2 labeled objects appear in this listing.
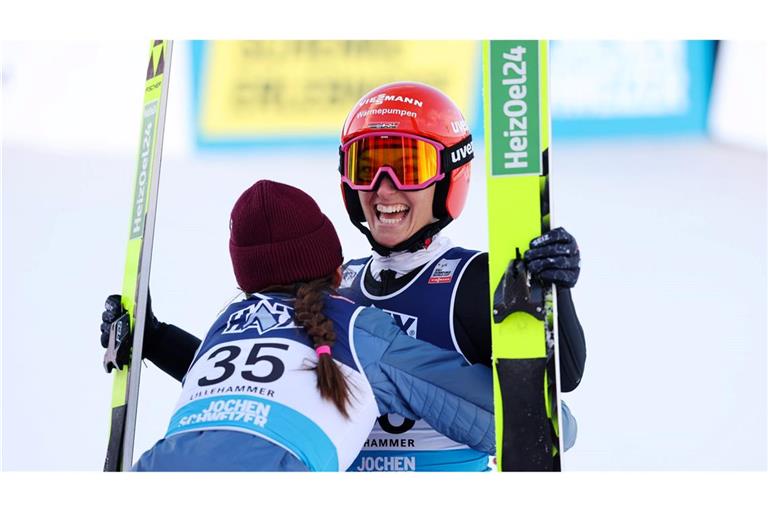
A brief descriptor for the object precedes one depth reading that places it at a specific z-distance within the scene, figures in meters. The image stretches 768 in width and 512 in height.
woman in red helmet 5.68
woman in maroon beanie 4.28
